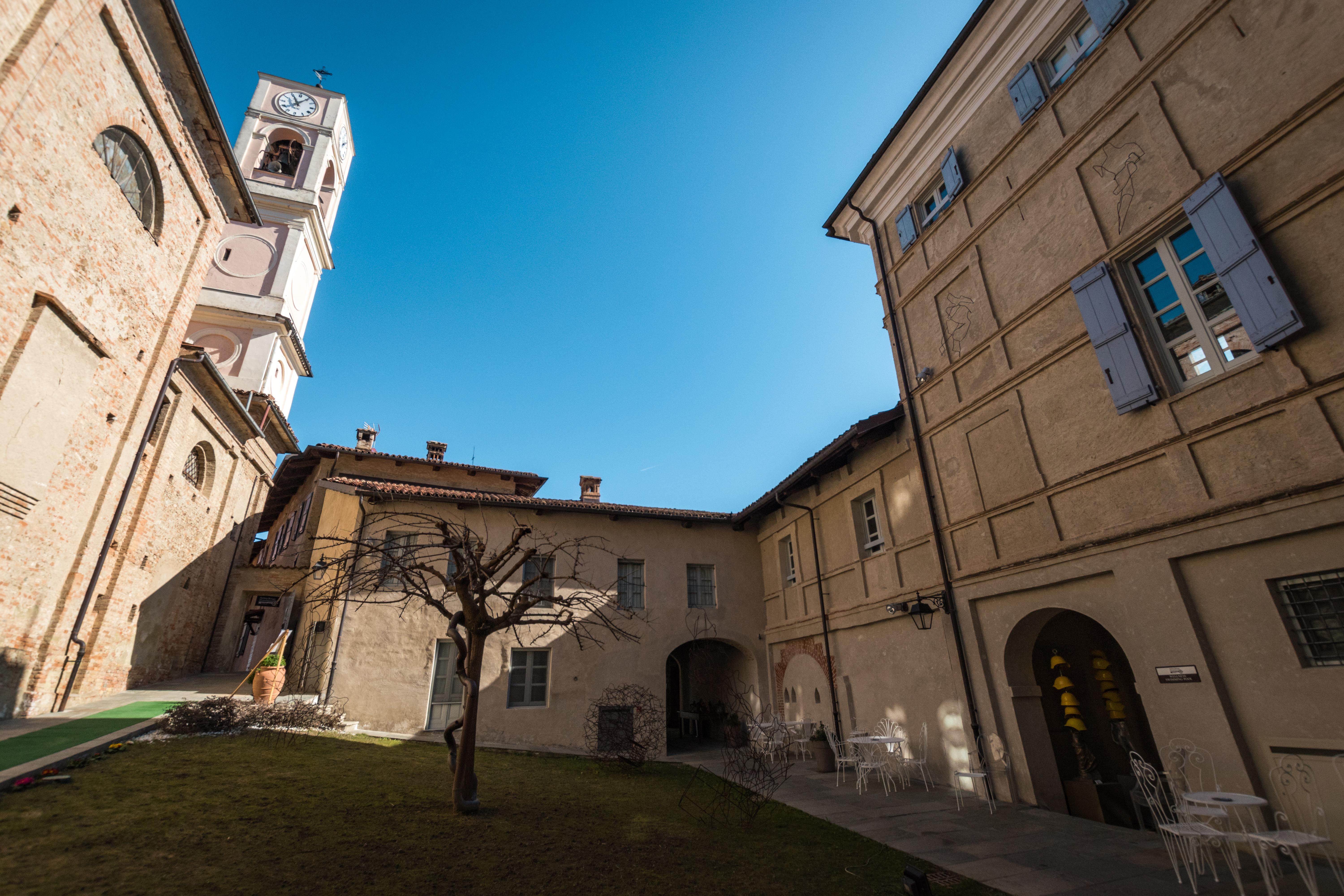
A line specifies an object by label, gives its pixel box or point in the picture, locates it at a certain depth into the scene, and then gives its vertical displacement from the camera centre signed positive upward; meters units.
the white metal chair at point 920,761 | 9.23 -1.20
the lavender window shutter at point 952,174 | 10.34 +8.27
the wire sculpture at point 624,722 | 13.31 -0.73
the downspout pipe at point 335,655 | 12.50 +0.82
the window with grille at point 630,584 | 15.20 +2.49
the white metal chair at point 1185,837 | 4.95 -1.41
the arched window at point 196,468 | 16.25 +6.10
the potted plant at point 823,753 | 11.23 -1.24
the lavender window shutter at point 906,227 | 11.63 +8.34
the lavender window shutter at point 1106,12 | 7.96 +8.37
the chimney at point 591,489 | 19.77 +6.22
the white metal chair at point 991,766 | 8.20 -1.15
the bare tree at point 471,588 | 6.37 +1.55
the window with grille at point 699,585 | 15.70 +2.51
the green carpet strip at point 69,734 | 6.96 -0.38
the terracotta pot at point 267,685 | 11.56 +0.25
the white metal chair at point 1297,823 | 4.62 -1.21
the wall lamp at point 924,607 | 9.54 +1.11
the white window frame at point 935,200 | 10.98 +8.48
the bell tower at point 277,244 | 23.92 +18.63
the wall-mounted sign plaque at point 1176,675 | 6.15 -0.02
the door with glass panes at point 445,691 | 13.18 +0.04
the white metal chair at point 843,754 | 9.76 -1.20
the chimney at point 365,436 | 19.98 +8.12
